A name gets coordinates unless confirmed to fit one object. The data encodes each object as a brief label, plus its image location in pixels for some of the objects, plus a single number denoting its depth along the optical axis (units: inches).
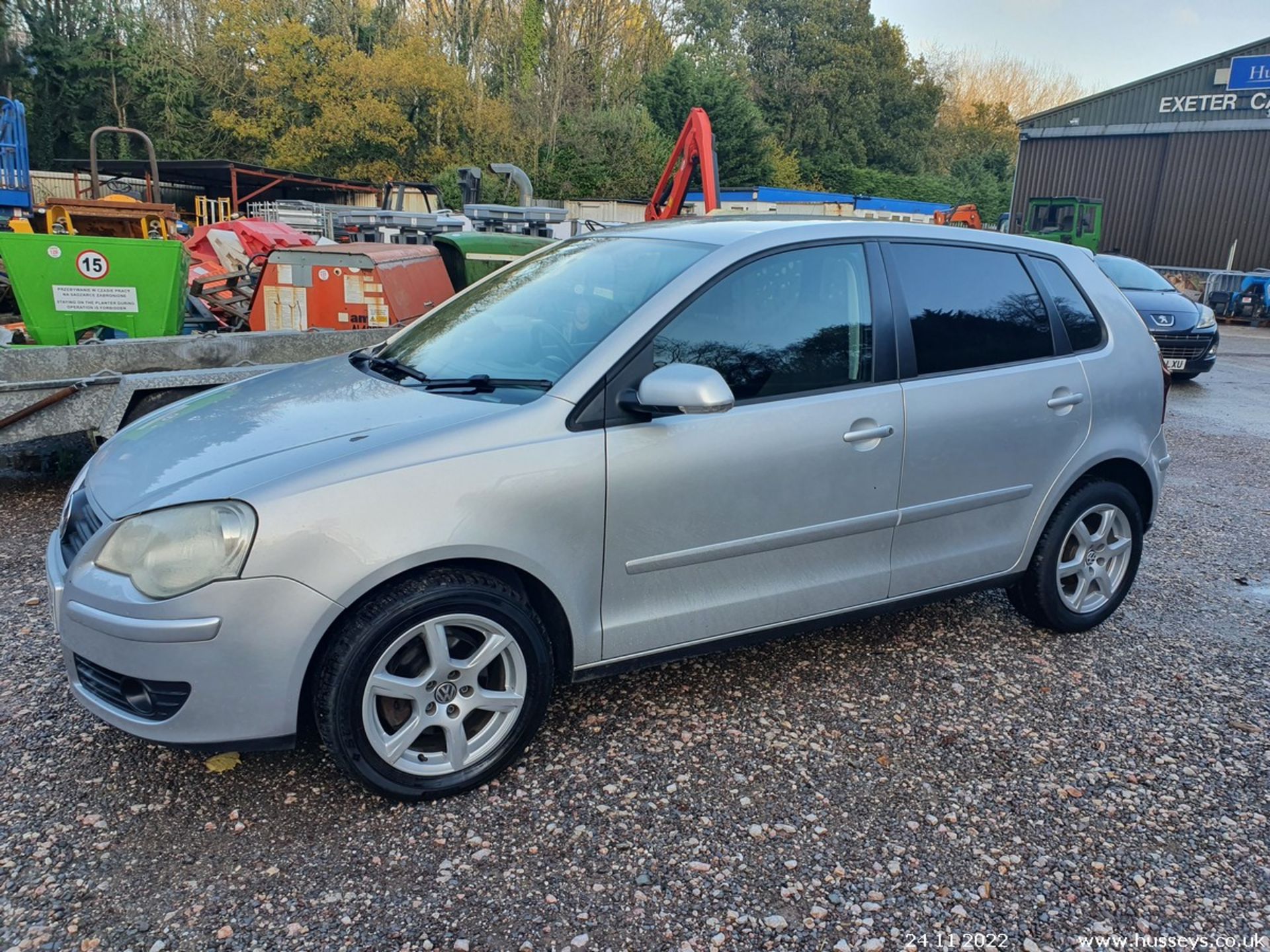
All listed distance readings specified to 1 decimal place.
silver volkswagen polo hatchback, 99.3
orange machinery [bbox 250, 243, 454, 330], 271.7
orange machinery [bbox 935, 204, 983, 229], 991.6
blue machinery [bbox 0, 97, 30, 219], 470.3
